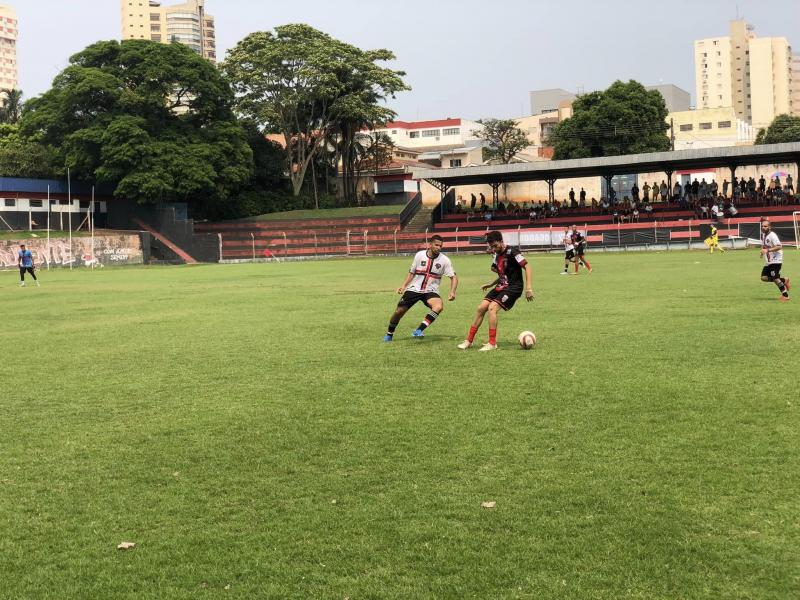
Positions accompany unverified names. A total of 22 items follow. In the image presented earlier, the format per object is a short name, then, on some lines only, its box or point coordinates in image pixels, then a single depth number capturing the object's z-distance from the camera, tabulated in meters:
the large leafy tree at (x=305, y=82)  67.31
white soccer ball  12.04
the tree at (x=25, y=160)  63.09
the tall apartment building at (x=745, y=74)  171.75
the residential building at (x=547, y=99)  140.88
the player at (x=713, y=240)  46.81
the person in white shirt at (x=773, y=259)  18.41
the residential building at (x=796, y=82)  189.74
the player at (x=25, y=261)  34.09
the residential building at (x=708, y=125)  109.62
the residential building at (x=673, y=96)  131.88
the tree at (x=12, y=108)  96.12
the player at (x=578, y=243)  31.08
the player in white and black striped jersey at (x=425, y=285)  13.43
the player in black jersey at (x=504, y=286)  12.34
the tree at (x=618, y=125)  79.94
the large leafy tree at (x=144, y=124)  59.09
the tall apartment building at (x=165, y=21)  171.12
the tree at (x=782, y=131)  99.44
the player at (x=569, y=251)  31.59
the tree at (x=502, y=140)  89.19
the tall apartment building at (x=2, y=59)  199.88
